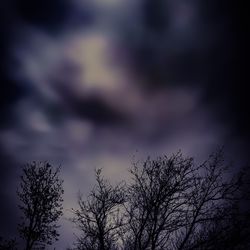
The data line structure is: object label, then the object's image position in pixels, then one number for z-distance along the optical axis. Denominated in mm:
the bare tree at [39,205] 28000
